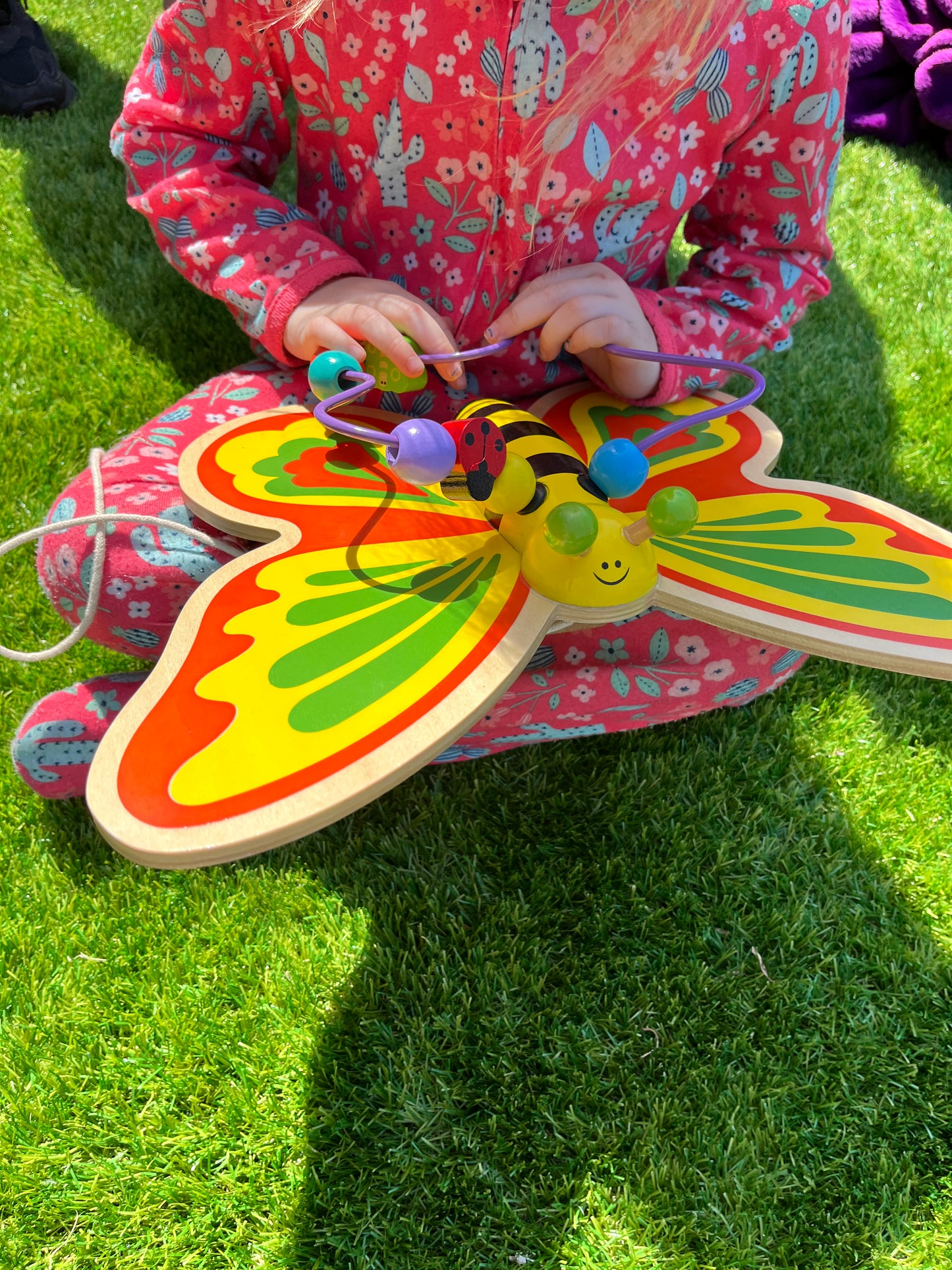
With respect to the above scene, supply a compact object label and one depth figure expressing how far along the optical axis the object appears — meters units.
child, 0.86
